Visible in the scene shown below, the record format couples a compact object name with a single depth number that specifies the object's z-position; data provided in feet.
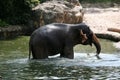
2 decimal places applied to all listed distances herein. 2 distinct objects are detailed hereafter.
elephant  59.37
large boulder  92.99
